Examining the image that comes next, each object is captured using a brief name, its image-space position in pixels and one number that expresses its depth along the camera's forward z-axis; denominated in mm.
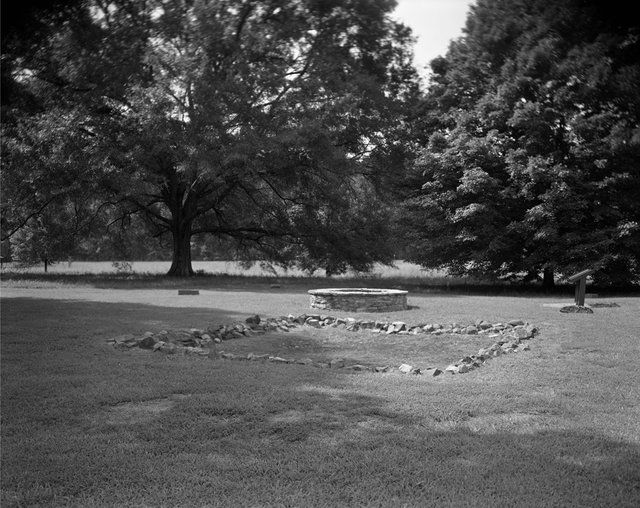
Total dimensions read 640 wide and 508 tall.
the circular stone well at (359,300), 15148
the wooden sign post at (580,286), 14916
